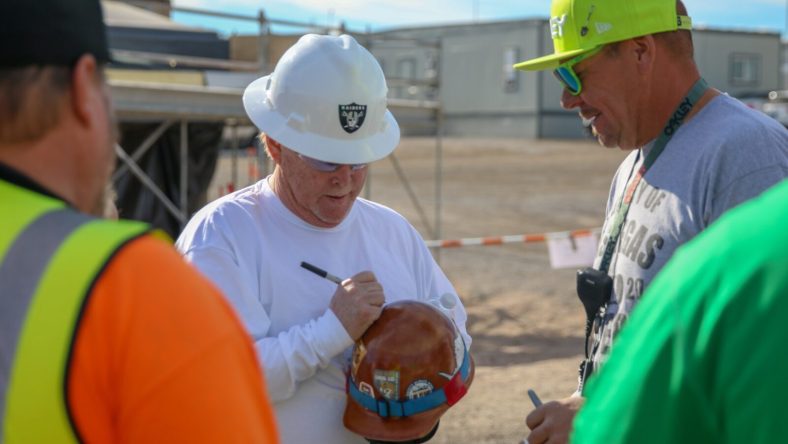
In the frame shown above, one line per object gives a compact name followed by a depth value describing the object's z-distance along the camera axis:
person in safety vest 1.26
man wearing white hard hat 2.71
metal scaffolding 10.05
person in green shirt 1.15
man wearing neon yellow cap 2.45
